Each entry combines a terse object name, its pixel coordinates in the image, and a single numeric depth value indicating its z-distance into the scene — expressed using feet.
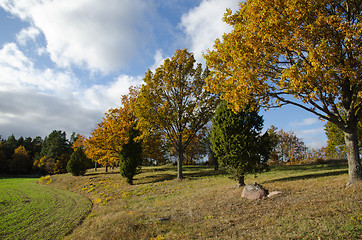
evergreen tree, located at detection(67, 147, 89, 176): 119.96
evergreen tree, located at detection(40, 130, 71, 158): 217.25
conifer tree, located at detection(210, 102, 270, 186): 45.25
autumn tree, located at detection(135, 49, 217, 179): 71.73
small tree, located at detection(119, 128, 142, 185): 77.71
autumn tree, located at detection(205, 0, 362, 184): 28.58
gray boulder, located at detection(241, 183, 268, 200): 35.55
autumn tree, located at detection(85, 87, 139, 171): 93.09
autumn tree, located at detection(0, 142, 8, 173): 216.47
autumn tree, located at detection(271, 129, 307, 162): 179.83
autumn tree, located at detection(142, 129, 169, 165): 92.73
